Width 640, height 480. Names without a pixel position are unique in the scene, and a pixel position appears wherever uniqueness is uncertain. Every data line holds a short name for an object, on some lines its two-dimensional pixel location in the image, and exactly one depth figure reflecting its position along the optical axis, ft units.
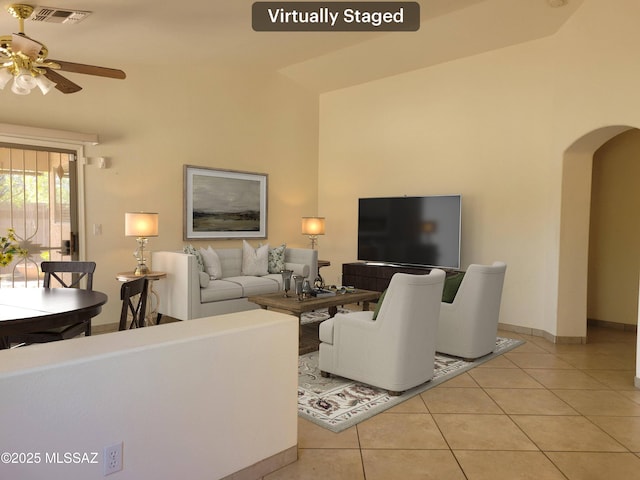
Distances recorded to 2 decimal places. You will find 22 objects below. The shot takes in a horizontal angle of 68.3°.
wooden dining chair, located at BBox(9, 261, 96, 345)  10.64
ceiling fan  10.39
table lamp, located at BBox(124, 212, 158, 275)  17.15
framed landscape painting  21.00
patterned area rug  10.25
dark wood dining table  8.07
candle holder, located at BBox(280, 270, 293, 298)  16.38
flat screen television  19.92
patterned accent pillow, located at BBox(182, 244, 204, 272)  18.98
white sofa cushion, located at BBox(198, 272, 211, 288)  18.16
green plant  9.27
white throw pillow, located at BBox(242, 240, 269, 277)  21.38
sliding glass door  16.05
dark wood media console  21.26
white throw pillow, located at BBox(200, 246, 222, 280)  19.72
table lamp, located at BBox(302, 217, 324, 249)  23.95
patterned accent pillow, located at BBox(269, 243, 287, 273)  22.11
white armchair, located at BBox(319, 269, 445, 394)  11.13
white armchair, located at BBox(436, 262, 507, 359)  14.11
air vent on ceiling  11.73
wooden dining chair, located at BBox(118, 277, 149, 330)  9.13
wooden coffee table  14.54
